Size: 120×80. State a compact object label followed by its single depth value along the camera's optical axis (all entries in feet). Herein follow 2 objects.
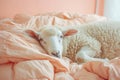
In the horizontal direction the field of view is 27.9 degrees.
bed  3.40
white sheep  5.12
